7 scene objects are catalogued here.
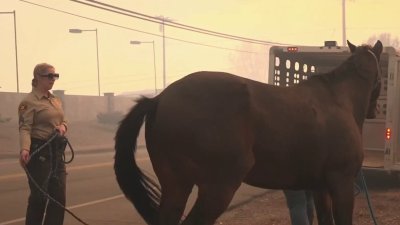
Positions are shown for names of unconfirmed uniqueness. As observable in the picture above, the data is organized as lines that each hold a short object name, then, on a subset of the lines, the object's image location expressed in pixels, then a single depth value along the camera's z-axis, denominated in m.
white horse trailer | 9.80
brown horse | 3.72
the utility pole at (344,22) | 40.94
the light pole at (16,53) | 33.75
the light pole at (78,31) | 43.79
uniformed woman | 4.75
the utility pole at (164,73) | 44.39
